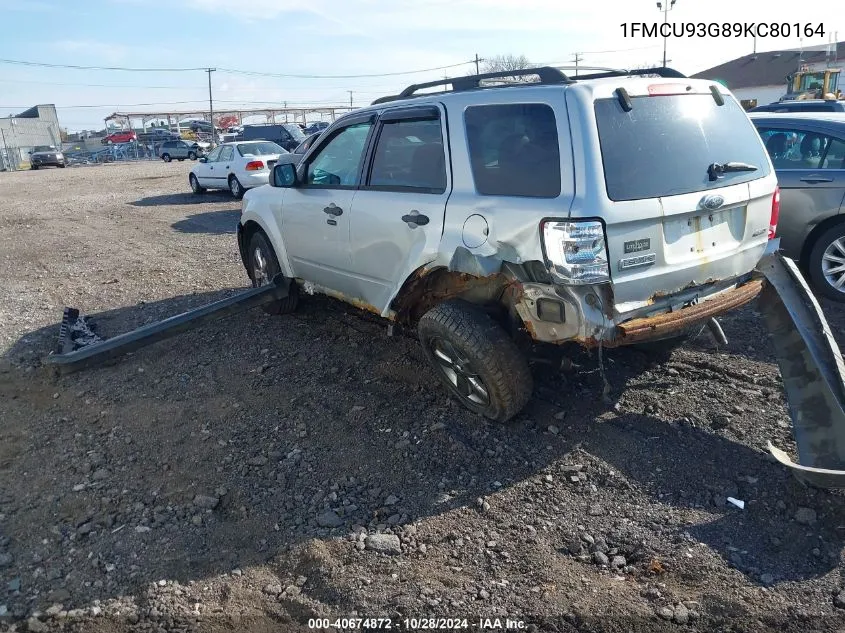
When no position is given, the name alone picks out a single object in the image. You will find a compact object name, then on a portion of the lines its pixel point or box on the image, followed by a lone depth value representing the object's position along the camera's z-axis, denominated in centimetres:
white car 1702
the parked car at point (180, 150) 4494
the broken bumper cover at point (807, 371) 355
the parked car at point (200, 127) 6631
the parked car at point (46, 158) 4331
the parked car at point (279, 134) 3069
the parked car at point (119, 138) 6303
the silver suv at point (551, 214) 357
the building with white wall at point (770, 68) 5344
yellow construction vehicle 2483
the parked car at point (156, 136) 5786
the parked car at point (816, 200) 640
